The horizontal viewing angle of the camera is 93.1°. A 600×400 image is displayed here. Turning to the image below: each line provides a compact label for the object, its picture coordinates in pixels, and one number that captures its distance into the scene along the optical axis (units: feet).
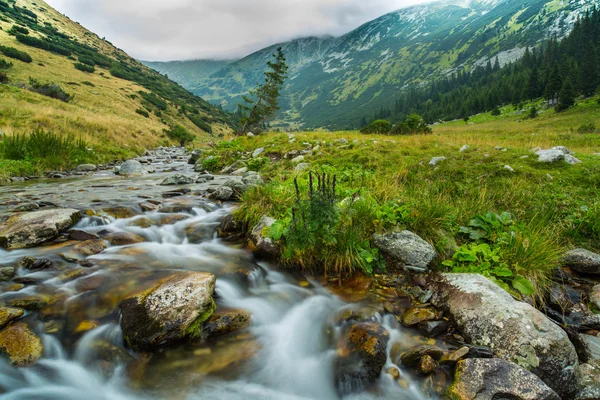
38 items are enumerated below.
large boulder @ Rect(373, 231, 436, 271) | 16.02
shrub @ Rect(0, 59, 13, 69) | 121.70
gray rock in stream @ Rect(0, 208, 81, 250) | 17.85
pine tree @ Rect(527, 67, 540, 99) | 274.57
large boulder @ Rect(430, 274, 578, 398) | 9.96
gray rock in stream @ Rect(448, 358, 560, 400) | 8.82
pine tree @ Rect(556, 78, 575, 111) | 189.88
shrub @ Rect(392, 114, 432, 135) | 88.89
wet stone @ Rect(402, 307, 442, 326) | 12.86
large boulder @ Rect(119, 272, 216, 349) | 11.34
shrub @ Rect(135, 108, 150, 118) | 153.19
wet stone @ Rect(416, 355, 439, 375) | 10.61
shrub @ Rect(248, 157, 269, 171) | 46.60
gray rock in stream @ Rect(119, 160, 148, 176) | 48.37
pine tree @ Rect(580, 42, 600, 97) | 219.16
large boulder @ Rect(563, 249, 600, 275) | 16.14
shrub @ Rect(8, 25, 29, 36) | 184.83
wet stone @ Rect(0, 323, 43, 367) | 10.27
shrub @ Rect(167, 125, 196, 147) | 133.52
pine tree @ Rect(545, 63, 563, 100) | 220.23
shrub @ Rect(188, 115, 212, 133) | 221.05
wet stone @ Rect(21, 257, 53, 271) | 15.51
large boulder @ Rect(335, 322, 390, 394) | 10.72
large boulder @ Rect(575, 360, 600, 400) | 9.55
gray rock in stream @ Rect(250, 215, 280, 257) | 18.61
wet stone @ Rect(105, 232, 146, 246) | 20.06
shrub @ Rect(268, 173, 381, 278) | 16.05
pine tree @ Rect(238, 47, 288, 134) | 120.06
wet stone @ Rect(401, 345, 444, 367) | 10.95
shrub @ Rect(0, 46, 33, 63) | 144.15
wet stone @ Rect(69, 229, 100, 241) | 19.58
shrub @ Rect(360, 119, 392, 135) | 100.27
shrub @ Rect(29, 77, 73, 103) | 94.07
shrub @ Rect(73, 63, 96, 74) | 187.45
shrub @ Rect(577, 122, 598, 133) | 87.87
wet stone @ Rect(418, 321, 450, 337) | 12.28
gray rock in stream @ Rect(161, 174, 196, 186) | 39.70
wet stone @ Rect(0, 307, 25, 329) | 11.16
